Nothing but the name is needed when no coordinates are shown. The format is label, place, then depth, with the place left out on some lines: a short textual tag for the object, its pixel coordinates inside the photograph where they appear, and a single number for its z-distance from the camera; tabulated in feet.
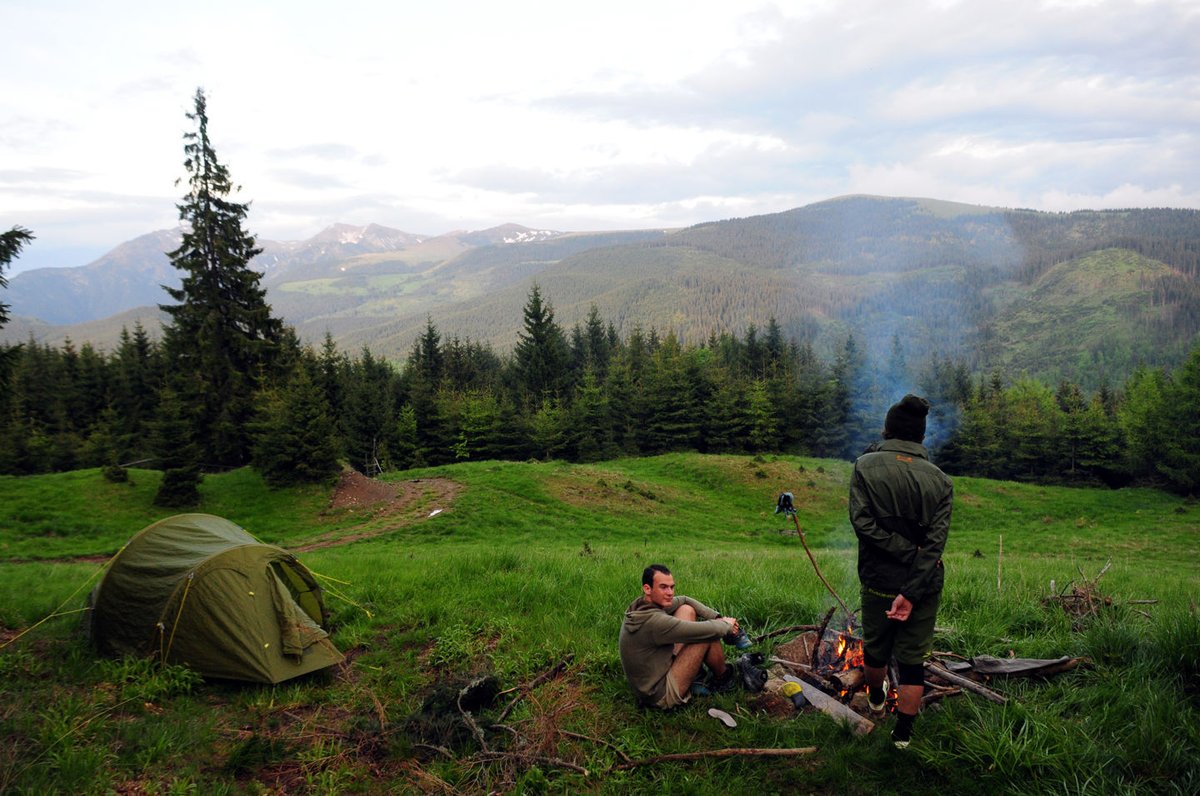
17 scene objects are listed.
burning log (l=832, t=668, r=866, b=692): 18.67
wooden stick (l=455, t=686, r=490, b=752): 17.57
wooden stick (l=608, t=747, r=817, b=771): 16.05
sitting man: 18.89
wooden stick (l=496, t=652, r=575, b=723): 19.47
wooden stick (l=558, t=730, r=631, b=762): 16.81
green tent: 22.67
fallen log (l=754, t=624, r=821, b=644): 22.70
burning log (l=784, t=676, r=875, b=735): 16.91
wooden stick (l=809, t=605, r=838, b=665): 21.06
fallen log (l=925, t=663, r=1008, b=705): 16.66
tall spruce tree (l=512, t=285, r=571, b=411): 175.32
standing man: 15.61
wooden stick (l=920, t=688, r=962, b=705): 17.33
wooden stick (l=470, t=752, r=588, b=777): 16.60
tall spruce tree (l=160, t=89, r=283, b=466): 95.76
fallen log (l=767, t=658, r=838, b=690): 19.29
